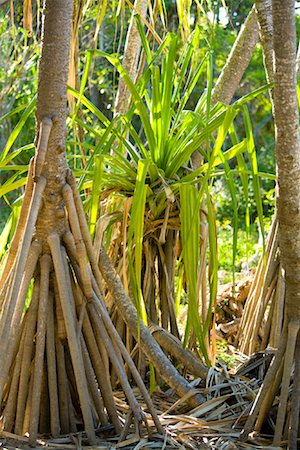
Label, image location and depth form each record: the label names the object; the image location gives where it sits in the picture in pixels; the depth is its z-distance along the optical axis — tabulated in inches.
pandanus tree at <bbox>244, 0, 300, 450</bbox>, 176.1
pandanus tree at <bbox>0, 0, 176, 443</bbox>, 185.7
